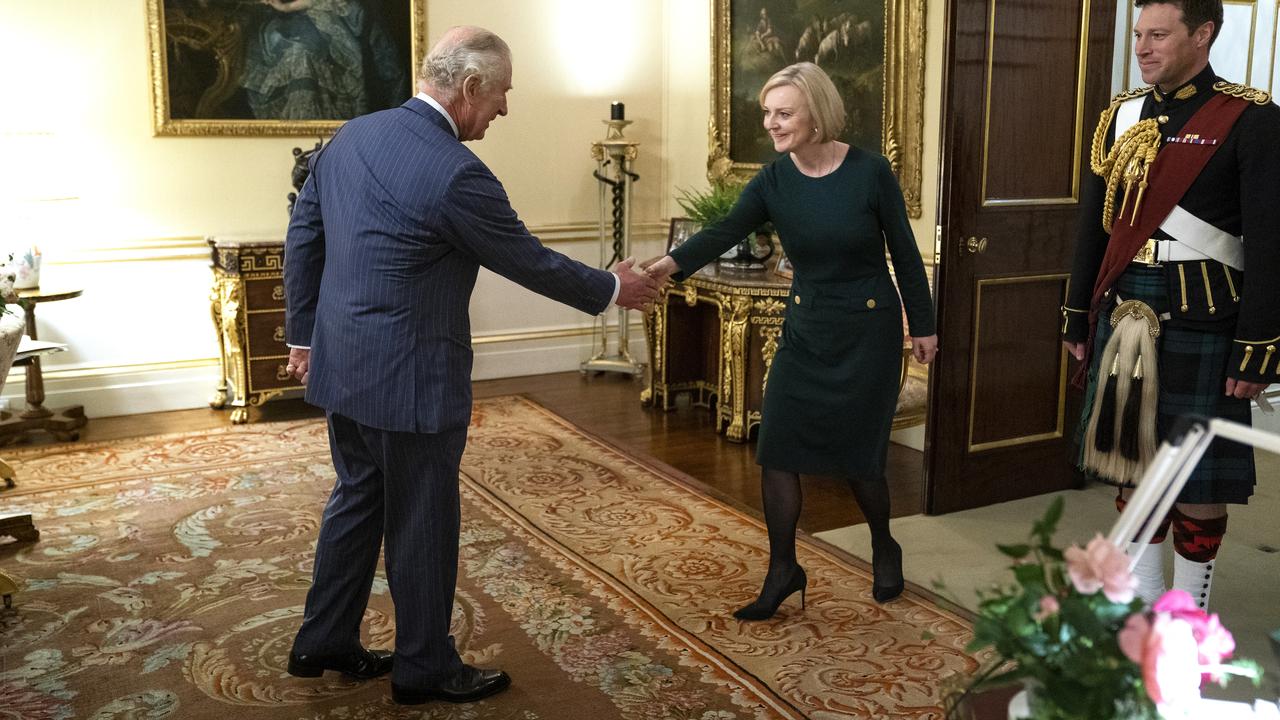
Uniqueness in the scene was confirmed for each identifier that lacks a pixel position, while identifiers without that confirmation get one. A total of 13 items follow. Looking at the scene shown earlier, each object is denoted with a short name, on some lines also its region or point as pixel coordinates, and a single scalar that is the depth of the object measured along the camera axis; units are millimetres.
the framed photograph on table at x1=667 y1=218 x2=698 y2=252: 6734
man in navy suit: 2727
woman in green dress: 3369
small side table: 5688
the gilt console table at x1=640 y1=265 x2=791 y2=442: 5723
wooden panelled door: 4406
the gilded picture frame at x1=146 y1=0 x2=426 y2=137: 6301
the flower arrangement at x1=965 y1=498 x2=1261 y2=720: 1219
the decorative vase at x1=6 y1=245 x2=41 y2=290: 5656
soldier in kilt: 2930
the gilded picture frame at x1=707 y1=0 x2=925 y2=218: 5578
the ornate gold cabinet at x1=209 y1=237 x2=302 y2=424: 6098
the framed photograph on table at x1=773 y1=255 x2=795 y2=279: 5962
